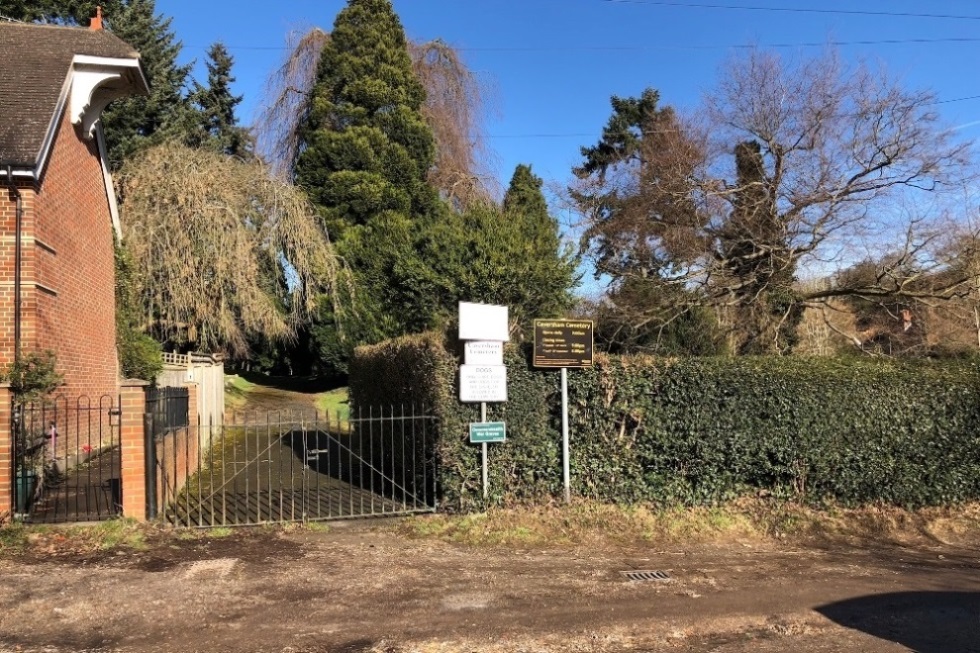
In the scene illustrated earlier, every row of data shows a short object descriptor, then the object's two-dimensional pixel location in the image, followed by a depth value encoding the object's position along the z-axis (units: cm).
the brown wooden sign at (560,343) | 818
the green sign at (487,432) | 791
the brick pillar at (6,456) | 704
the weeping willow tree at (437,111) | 3053
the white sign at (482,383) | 793
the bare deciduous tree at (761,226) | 1644
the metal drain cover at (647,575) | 621
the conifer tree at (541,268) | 1541
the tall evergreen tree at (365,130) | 2842
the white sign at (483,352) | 798
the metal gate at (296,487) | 795
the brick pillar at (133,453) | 730
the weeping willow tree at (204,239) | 2020
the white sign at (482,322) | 789
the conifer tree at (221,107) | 3244
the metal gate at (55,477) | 731
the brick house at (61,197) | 968
